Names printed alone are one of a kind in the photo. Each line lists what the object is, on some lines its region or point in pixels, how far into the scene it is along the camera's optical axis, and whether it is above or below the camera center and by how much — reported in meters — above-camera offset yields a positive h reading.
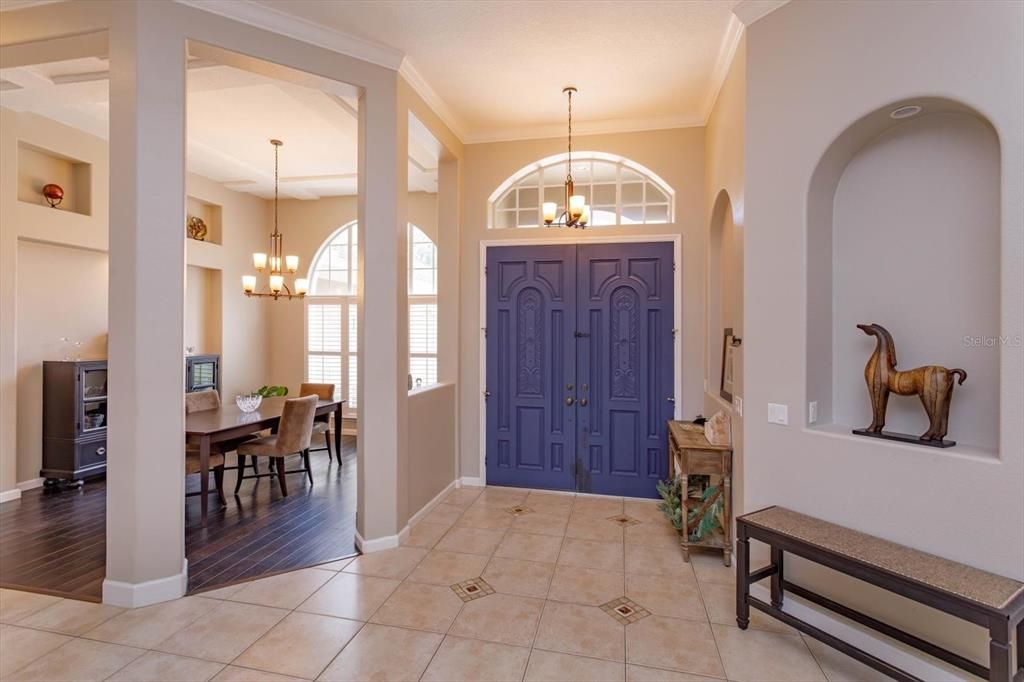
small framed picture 3.47 -0.18
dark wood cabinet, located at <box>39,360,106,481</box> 4.66 -0.82
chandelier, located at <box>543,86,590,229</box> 3.75 +1.01
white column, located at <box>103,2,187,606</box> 2.66 +0.15
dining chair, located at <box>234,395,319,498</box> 4.48 -0.93
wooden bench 1.69 -0.94
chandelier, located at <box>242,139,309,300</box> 5.28 +0.76
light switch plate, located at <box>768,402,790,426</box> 2.66 -0.41
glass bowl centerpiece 4.60 -0.62
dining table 3.85 -0.73
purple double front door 4.50 -0.26
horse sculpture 2.15 -0.20
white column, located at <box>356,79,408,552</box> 3.38 +0.14
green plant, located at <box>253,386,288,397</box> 6.16 -0.68
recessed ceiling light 2.26 +1.08
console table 3.28 -0.89
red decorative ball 4.78 +1.42
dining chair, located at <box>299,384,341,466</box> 5.80 -0.68
